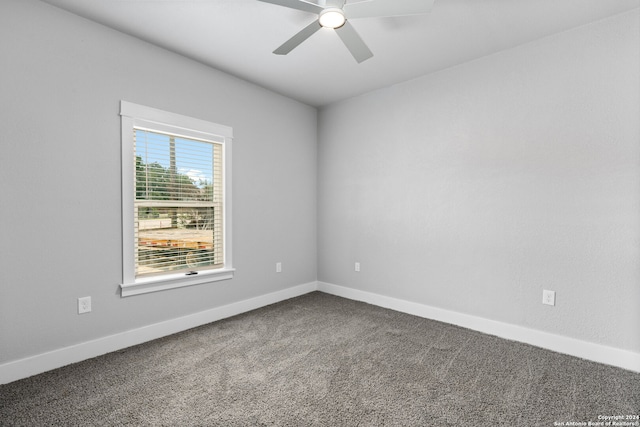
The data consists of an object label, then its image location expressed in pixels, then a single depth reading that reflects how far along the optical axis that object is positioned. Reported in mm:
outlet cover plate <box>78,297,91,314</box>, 2312
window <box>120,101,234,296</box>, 2570
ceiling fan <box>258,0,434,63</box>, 1802
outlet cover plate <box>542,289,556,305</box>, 2533
